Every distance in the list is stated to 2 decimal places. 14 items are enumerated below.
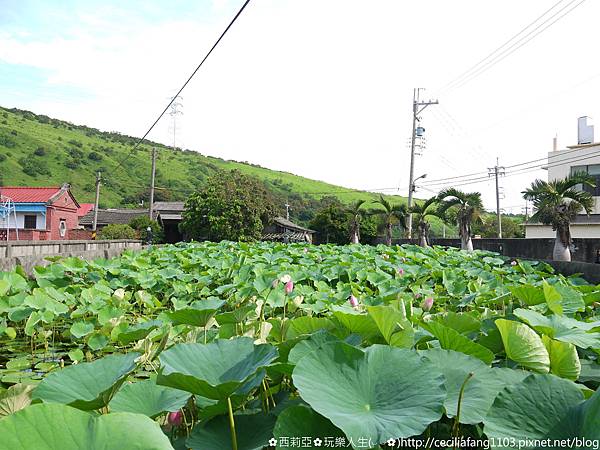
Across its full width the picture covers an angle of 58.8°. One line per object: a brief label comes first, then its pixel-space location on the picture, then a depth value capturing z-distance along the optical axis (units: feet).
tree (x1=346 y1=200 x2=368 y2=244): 88.53
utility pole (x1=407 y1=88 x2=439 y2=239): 85.44
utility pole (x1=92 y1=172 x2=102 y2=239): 97.82
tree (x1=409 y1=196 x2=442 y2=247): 66.04
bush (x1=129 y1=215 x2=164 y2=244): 99.44
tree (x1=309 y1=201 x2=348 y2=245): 115.03
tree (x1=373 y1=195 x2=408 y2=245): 80.94
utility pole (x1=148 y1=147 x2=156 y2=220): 98.99
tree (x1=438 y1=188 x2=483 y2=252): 57.48
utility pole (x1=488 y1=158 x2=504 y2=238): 121.60
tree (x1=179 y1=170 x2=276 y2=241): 95.91
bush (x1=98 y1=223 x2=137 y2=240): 93.36
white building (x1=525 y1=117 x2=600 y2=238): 78.74
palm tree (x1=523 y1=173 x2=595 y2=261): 42.39
